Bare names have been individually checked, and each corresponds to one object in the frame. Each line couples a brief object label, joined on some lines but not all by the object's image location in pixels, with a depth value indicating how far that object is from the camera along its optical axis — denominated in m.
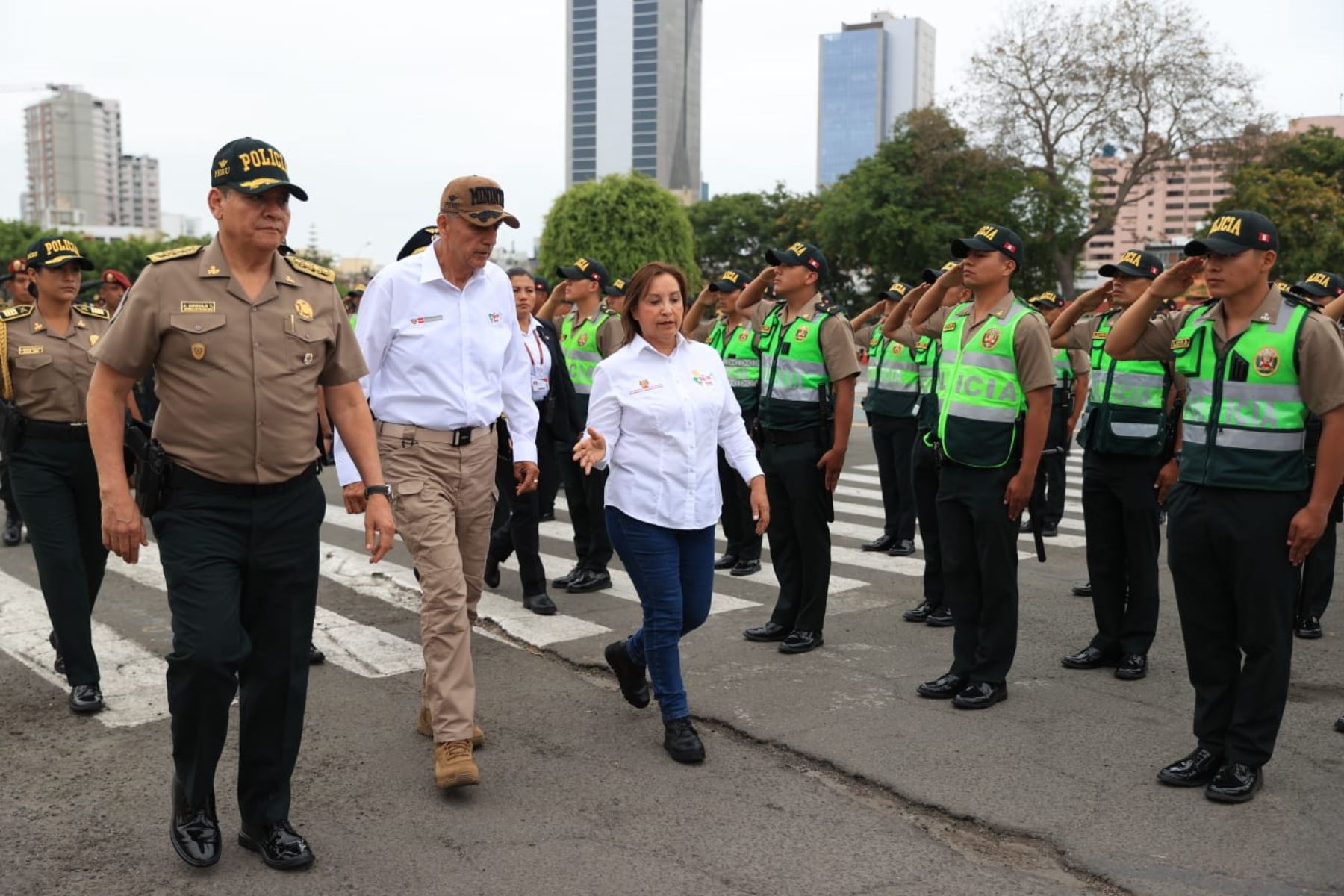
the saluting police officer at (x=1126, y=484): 6.20
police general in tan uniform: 3.72
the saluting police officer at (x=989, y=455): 5.60
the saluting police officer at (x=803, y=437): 6.68
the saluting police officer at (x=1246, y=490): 4.40
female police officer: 5.63
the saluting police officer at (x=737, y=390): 8.87
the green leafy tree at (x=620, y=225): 53.50
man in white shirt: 4.70
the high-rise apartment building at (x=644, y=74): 193.38
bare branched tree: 37.50
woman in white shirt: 4.96
